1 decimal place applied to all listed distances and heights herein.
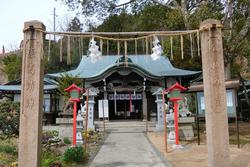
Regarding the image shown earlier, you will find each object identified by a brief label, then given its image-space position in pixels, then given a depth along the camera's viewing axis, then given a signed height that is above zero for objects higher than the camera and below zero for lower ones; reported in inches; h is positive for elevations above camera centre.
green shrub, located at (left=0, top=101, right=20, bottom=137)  280.8 -21.9
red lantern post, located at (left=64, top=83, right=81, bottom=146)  300.1 +13.4
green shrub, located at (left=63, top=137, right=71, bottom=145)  344.4 -68.3
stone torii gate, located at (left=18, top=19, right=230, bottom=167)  181.7 +4.8
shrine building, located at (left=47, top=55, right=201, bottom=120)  624.4 +64.3
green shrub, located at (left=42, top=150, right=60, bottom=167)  224.6 -70.5
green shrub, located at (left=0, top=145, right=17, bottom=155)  278.4 -66.9
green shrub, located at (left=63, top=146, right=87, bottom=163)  239.7 -65.8
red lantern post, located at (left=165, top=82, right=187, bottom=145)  330.0 +12.4
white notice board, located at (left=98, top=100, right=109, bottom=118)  487.4 -11.6
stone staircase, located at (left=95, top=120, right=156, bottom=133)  511.2 -70.3
